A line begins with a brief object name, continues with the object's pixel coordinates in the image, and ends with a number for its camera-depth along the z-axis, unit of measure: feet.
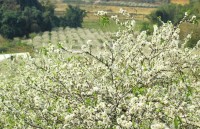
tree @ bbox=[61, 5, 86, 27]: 237.66
